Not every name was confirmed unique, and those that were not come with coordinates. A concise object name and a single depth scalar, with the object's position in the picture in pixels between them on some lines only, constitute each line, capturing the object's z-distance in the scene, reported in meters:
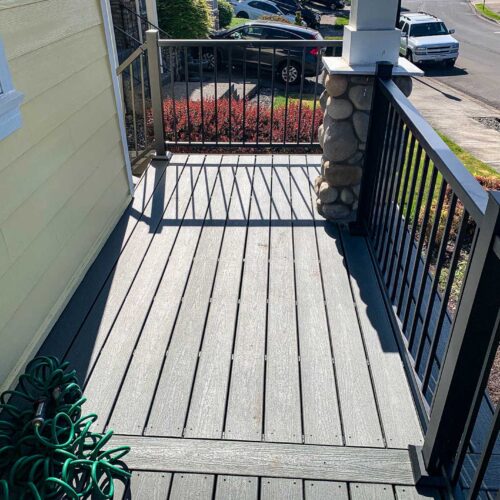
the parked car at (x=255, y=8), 21.09
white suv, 16.05
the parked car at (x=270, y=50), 12.10
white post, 2.71
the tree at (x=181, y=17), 11.55
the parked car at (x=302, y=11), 22.95
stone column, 2.72
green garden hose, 1.57
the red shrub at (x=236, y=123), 5.72
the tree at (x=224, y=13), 18.62
